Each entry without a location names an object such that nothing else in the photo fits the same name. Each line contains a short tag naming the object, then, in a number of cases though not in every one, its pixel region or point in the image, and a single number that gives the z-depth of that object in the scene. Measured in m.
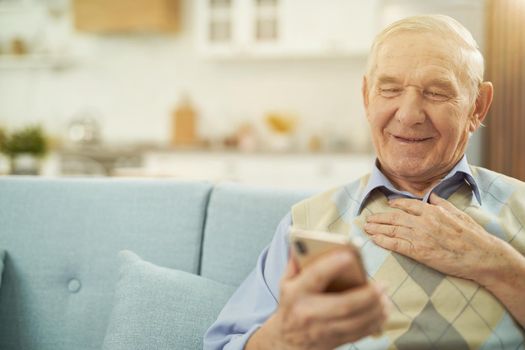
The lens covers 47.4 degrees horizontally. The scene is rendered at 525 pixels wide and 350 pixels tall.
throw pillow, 1.31
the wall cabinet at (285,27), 4.93
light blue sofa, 1.54
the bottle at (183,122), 5.49
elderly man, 1.13
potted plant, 2.47
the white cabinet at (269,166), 4.69
